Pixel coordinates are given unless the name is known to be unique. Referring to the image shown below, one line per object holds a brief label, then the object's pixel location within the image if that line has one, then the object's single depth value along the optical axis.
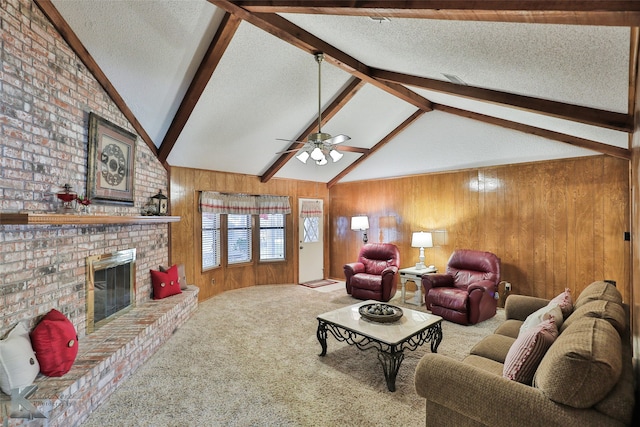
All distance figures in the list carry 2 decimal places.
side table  5.12
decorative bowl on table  3.03
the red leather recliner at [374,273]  5.22
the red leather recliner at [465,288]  4.08
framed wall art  3.00
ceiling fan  3.29
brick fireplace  2.12
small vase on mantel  2.73
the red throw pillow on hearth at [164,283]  4.17
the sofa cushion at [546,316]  2.16
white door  6.96
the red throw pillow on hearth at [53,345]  2.21
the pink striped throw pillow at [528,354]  1.71
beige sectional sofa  1.38
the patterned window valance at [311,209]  7.00
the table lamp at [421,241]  5.22
